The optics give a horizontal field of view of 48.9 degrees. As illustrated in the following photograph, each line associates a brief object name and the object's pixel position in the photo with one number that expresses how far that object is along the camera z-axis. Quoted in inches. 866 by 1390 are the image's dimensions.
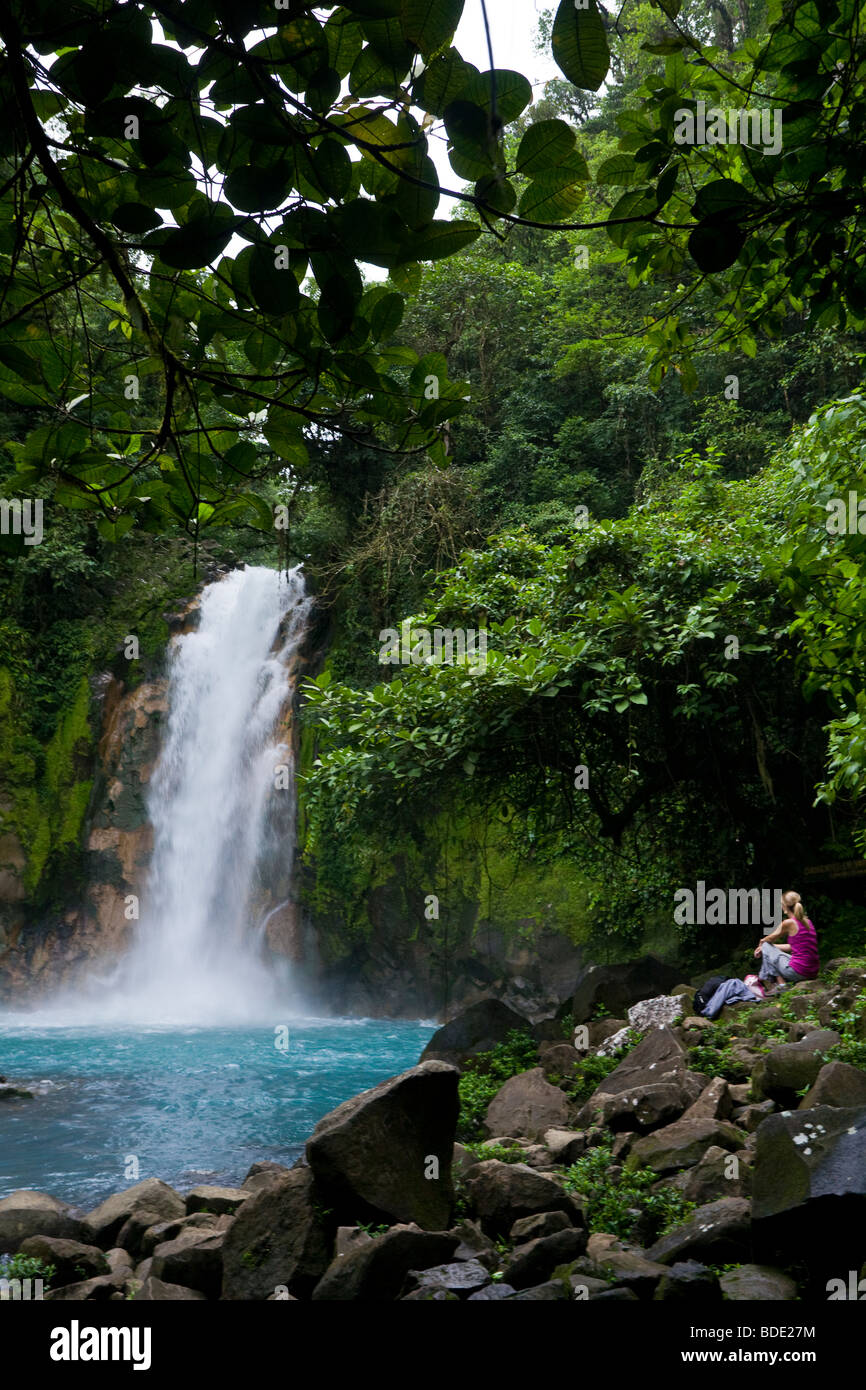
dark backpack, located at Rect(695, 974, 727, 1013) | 316.2
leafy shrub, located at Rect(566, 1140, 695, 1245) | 164.7
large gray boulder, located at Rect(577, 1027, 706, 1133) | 214.8
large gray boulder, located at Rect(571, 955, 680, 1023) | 356.5
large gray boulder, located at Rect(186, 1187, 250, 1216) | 220.2
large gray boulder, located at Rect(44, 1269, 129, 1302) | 165.5
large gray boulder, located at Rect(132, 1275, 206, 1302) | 161.1
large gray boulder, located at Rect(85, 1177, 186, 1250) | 214.7
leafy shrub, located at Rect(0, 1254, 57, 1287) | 178.5
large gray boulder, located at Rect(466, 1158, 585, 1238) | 173.5
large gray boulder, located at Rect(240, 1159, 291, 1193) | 223.7
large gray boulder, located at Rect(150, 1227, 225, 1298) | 171.3
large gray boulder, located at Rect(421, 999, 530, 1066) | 353.1
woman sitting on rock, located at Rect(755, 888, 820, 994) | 320.8
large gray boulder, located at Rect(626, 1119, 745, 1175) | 186.9
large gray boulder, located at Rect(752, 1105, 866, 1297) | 126.0
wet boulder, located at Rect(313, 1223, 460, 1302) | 144.9
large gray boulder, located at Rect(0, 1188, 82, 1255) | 203.0
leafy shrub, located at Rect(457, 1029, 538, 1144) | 265.4
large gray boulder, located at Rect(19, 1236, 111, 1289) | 187.8
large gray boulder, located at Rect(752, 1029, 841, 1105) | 199.5
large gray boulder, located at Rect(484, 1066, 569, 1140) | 248.4
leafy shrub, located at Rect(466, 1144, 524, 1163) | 210.7
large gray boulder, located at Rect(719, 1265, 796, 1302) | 120.7
